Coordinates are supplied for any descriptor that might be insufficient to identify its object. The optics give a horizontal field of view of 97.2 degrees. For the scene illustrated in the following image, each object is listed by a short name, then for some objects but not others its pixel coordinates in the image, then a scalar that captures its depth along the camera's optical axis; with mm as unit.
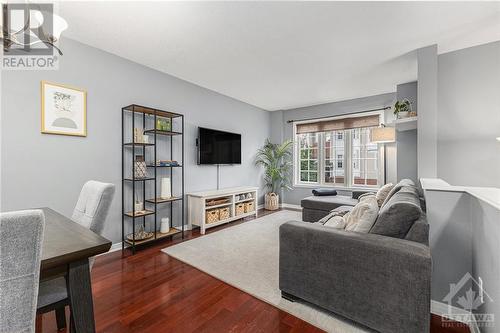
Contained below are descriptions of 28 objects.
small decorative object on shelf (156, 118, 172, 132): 3238
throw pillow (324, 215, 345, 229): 1789
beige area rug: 1663
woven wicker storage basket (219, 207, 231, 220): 3923
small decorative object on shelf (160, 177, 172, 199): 3234
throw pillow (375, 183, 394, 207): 2646
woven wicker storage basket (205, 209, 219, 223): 3705
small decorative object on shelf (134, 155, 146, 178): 2912
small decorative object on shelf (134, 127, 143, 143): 2980
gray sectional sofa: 1311
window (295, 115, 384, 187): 4676
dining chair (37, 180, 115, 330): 1104
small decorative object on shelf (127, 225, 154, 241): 2866
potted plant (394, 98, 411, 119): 3053
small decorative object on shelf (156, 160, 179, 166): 3172
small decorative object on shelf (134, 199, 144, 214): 2977
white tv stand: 3592
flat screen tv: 3987
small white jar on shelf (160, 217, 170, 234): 3250
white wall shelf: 2928
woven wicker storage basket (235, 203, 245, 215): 4273
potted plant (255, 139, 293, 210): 5496
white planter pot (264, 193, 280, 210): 5348
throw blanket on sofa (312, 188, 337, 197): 4305
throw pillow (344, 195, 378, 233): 1637
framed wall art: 2342
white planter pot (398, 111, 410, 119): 3043
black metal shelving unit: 2883
